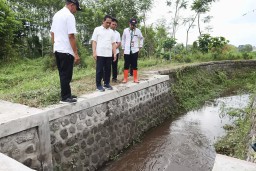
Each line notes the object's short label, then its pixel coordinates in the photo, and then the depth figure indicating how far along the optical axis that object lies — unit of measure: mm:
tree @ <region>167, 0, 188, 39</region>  14395
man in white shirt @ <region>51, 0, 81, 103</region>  3092
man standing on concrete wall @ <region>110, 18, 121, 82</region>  5250
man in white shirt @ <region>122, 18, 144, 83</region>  5172
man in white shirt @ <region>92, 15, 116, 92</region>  4147
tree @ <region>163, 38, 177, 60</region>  12152
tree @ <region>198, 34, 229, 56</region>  13496
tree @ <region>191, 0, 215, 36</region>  13593
